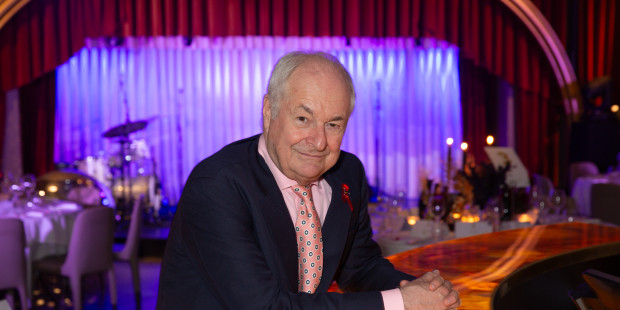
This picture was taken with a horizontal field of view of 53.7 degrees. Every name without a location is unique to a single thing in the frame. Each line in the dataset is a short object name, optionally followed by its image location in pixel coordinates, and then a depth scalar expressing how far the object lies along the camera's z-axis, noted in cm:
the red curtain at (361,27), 870
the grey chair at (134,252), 535
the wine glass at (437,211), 364
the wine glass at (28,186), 560
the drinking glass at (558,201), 415
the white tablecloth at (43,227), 497
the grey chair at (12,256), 438
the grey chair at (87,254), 471
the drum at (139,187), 888
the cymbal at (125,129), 813
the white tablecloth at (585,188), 696
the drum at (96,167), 902
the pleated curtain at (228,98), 923
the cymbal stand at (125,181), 865
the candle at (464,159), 423
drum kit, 889
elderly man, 142
